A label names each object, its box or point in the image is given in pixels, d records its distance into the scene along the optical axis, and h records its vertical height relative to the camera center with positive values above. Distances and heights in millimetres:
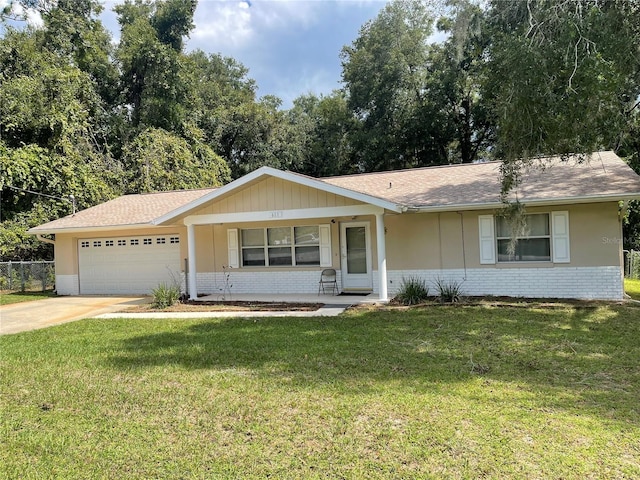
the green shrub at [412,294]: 10578 -1306
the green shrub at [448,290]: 10453 -1246
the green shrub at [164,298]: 11242 -1260
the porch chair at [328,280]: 12445 -1051
